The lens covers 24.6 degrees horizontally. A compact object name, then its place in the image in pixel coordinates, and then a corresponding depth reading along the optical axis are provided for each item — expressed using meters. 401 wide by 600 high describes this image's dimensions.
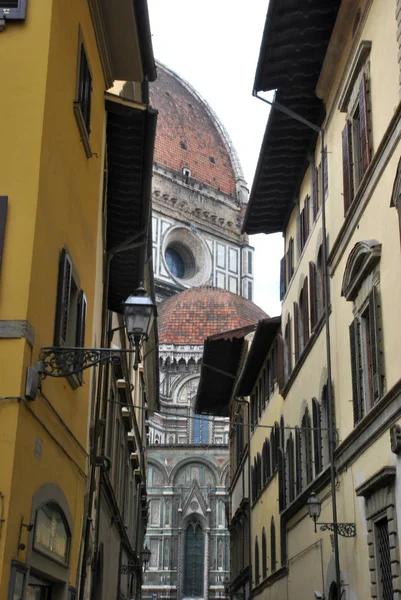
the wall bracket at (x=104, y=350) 8.51
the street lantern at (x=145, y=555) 31.45
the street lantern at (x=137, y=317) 9.11
